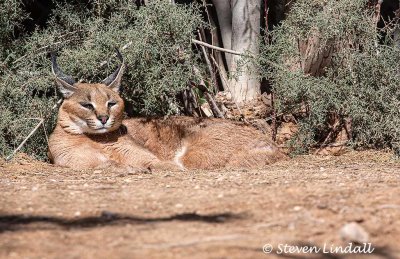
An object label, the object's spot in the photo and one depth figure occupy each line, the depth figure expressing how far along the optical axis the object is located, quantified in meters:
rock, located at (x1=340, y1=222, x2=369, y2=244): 8.21
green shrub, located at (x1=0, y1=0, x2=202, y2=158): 18.19
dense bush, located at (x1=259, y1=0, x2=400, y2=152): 18.12
